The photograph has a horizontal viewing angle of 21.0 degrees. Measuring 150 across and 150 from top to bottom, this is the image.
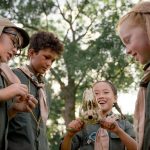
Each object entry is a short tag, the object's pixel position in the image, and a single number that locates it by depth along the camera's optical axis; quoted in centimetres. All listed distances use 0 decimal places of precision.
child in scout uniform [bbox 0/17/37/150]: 254
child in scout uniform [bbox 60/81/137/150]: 307
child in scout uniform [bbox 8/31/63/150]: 290
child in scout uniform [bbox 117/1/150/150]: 178
